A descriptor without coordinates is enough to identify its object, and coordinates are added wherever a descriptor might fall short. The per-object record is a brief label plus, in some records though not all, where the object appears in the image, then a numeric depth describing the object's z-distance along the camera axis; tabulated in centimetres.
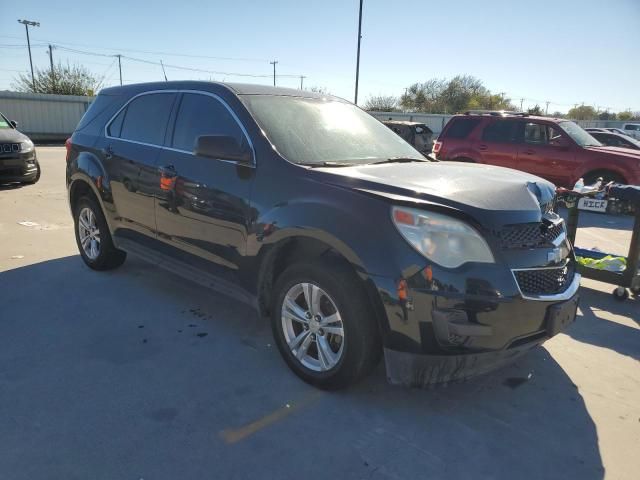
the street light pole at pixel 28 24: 5703
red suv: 988
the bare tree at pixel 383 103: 5392
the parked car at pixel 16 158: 1015
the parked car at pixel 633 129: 2859
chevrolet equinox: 256
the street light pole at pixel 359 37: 2344
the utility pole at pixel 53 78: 4088
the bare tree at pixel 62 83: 4088
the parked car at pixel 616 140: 1418
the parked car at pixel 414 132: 1461
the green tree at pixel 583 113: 7262
